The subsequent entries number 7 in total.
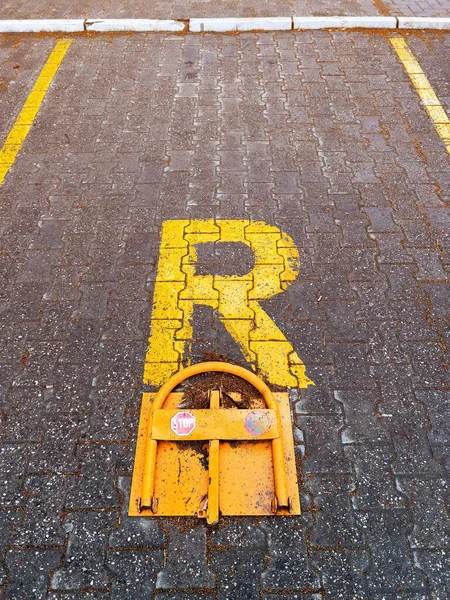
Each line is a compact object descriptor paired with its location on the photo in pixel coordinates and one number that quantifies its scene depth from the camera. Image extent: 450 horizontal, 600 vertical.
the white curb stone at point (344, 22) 7.47
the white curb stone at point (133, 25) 7.46
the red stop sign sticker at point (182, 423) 2.97
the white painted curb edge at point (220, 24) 7.46
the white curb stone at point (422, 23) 7.44
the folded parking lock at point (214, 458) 2.75
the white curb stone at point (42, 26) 7.45
